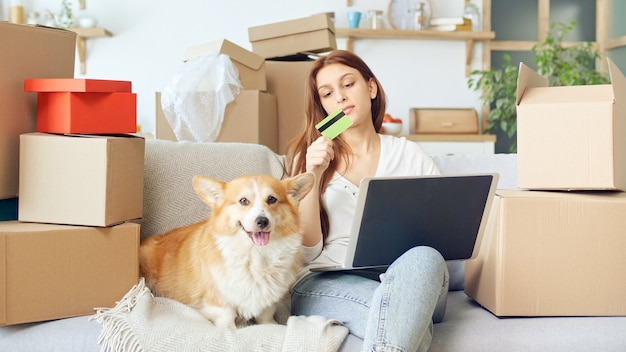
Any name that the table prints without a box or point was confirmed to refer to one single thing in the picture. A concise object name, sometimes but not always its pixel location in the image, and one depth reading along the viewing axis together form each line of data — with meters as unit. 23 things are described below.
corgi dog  1.64
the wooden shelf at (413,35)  4.81
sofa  1.56
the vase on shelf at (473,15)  5.04
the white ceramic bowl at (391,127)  4.70
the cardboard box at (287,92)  3.22
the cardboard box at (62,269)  1.58
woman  1.45
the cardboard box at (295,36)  3.37
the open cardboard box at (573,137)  1.65
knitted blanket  1.49
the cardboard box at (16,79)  1.69
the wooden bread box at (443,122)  4.82
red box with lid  1.68
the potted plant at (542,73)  4.66
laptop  1.57
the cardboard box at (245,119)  2.90
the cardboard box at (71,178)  1.65
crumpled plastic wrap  2.89
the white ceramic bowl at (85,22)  4.62
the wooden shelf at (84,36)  4.61
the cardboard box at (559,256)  1.67
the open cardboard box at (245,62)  3.01
